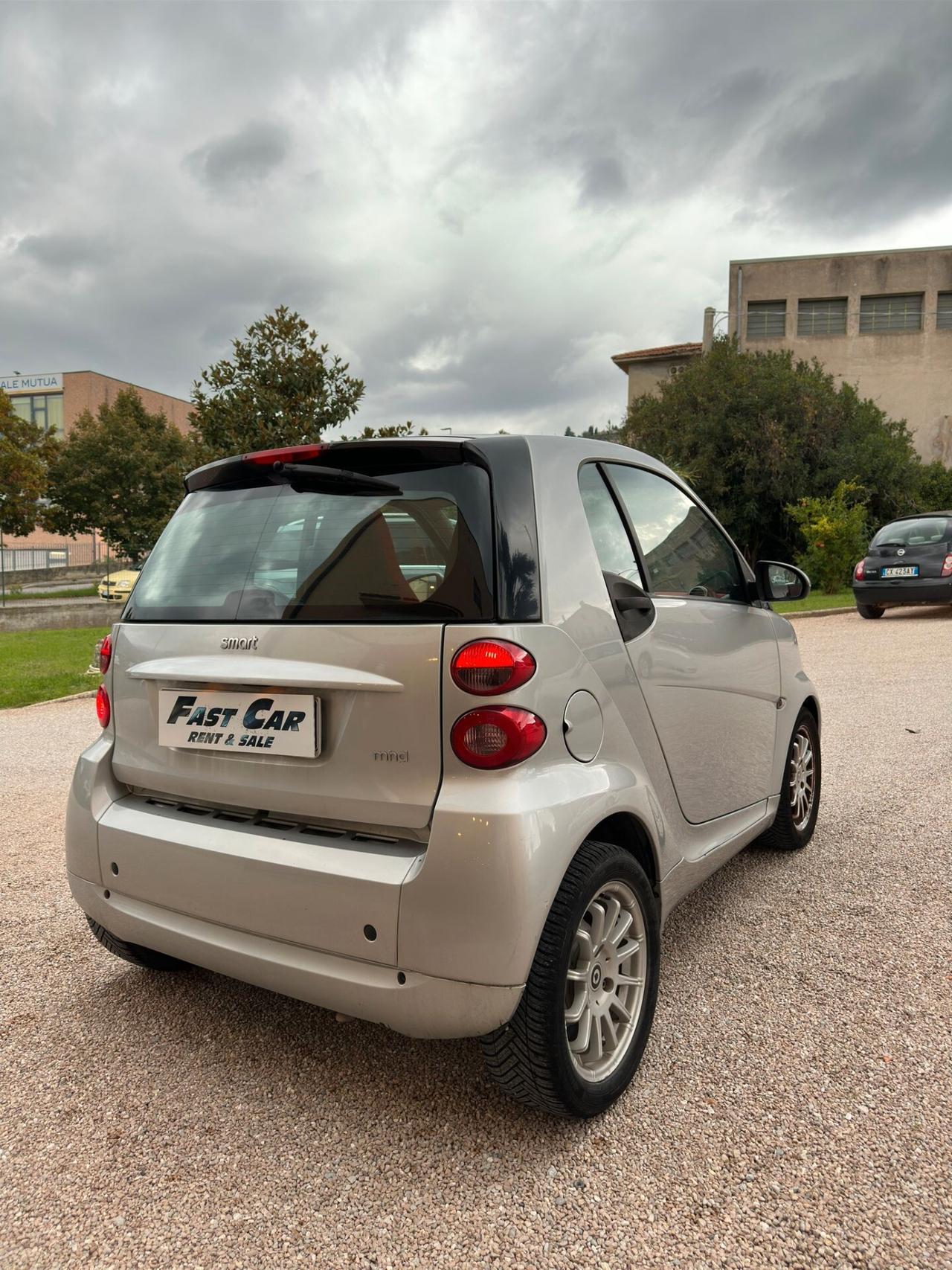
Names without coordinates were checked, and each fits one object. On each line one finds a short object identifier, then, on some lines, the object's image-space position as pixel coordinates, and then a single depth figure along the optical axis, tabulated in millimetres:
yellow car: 25422
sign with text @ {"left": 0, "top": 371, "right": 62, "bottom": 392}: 66875
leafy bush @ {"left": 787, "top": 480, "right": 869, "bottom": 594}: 20344
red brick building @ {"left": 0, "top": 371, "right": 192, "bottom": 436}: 65562
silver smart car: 1960
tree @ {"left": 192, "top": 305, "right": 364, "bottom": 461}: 15961
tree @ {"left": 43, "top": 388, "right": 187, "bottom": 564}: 37094
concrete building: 41406
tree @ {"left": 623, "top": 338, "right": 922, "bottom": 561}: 29172
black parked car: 13062
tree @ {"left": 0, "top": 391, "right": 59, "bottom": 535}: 28344
